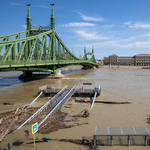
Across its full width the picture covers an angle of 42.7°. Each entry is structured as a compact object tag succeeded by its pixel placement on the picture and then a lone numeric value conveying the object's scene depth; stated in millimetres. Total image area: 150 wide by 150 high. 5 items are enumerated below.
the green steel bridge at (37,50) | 32188
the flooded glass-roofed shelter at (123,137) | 11344
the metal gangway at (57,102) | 16592
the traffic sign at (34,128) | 11305
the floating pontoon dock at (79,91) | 26391
